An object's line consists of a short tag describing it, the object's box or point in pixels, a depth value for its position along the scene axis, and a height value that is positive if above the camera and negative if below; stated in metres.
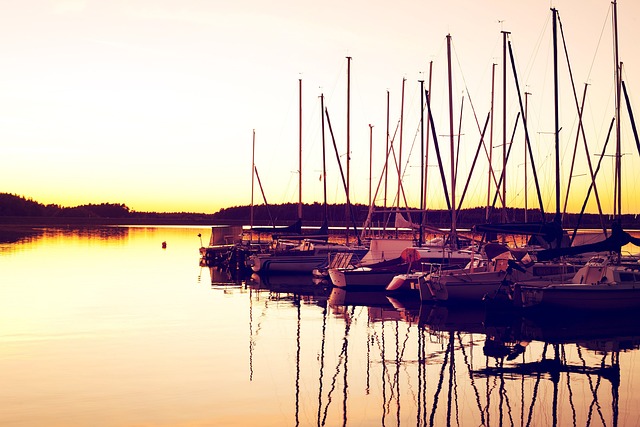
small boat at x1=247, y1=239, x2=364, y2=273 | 52.50 -2.35
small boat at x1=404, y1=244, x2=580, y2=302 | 35.53 -2.30
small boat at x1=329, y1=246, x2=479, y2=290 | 41.68 -2.37
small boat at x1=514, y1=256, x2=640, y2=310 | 32.31 -2.61
